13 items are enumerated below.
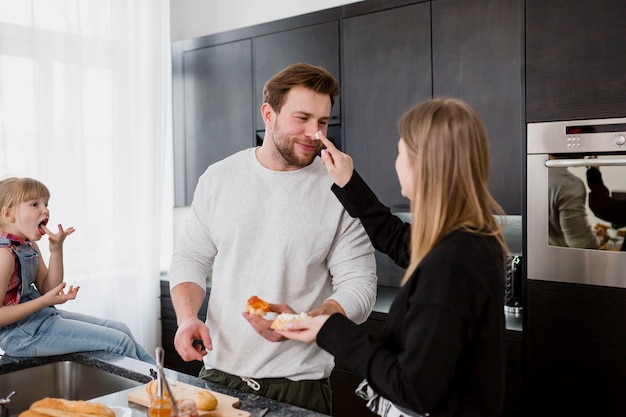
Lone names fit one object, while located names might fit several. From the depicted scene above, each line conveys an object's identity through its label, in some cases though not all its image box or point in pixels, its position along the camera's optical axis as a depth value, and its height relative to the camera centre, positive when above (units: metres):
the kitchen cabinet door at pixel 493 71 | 2.82 +0.55
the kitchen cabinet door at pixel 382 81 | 3.12 +0.57
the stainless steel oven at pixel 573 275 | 2.40 -0.30
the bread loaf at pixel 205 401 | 1.48 -0.46
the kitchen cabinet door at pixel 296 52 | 3.44 +0.79
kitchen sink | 1.95 -0.56
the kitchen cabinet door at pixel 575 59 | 2.36 +0.50
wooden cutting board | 1.49 -0.48
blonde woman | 1.23 -0.19
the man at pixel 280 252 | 1.84 -0.16
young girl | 2.18 -0.33
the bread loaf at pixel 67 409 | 1.42 -0.46
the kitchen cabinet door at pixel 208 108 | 3.86 +0.55
